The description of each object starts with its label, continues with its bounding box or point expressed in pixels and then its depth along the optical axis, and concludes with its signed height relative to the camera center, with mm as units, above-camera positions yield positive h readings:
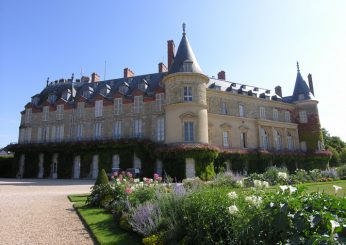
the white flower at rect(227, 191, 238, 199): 4945 -451
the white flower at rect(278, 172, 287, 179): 16050 -405
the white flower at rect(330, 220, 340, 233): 2707 -529
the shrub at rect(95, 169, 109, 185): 12094 -367
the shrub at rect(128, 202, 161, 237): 5992 -1075
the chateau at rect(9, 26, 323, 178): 25203 +4825
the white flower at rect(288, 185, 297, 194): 4009 -293
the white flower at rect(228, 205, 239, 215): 4279 -605
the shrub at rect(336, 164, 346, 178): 21842 -319
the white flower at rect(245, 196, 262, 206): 4195 -467
